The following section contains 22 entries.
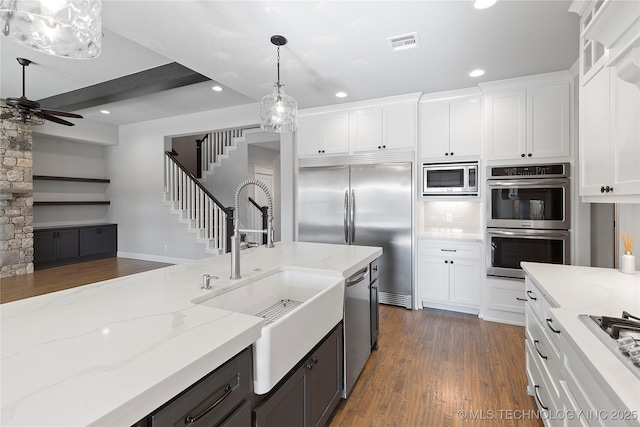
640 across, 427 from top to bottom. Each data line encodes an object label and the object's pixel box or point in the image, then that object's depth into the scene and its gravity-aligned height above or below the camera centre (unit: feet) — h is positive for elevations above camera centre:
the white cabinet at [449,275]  11.69 -2.39
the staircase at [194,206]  19.77 +0.56
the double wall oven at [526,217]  10.23 -0.07
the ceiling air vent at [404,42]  8.19 +4.83
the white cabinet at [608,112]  3.41 +1.80
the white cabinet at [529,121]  10.32 +3.32
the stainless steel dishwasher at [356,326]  6.43 -2.61
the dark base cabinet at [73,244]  19.44 -2.10
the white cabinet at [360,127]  12.71 +3.92
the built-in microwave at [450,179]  11.78 +1.44
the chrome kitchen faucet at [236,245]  5.46 -0.56
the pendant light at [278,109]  8.36 +2.96
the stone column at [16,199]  16.83 +0.86
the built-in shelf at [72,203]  20.11 +0.79
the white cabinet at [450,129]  11.74 +3.44
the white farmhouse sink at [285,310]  3.60 -1.61
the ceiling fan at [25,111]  12.28 +4.38
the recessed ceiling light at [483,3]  6.62 +4.68
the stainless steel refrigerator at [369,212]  12.59 +0.11
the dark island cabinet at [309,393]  3.93 -2.71
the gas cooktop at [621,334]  3.08 -1.40
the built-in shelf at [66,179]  19.90 +2.50
